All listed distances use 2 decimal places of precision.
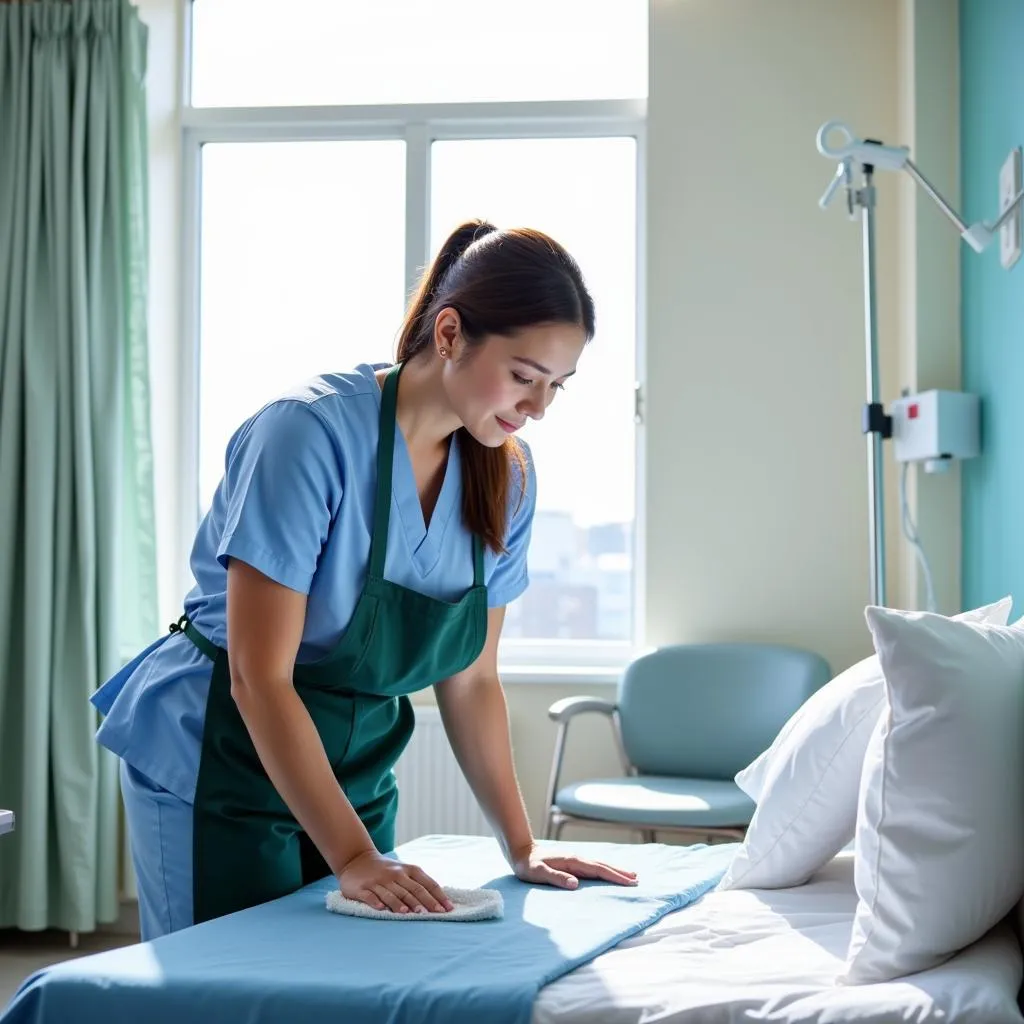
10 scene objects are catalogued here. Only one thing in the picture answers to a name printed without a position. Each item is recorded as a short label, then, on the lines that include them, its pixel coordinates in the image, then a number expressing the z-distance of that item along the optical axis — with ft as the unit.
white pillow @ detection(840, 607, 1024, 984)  4.40
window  13.04
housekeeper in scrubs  4.97
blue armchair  11.00
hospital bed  3.91
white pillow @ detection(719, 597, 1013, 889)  5.57
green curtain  11.54
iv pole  9.31
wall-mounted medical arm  8.57
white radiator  12.22
